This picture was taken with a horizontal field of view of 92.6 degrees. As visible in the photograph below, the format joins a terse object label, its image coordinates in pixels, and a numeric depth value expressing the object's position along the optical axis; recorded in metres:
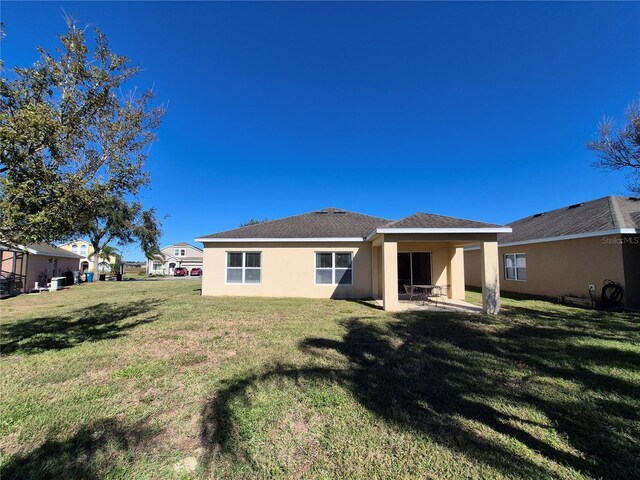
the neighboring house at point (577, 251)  11.50
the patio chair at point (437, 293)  14.33
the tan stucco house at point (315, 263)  14.63
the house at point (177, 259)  56.50
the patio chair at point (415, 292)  13.52
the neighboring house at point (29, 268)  18.30
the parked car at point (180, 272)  50.82
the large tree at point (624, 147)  10.66
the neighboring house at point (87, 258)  43.09
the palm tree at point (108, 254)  43.31
